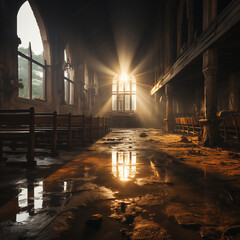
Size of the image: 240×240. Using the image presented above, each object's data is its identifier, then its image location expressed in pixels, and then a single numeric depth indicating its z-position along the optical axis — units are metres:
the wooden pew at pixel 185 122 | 8.77
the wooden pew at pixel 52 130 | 3.63
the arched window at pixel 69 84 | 12.82
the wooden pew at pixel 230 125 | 5.18
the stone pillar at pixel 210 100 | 5.34
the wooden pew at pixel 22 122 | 2.88
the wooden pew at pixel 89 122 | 6.19
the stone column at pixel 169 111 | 11.46
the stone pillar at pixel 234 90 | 10.24
